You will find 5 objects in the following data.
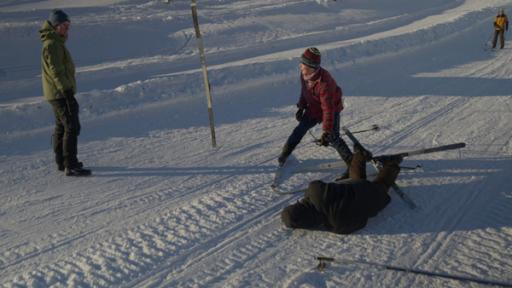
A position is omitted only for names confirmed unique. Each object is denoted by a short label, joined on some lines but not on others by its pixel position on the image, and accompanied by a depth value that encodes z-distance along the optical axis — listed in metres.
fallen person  4.20
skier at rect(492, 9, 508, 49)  13.39
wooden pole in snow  6.50
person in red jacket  5.18
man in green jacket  5.35
